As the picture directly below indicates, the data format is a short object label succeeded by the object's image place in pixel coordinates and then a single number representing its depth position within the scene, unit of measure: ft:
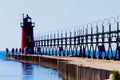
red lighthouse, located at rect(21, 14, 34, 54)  356.38
